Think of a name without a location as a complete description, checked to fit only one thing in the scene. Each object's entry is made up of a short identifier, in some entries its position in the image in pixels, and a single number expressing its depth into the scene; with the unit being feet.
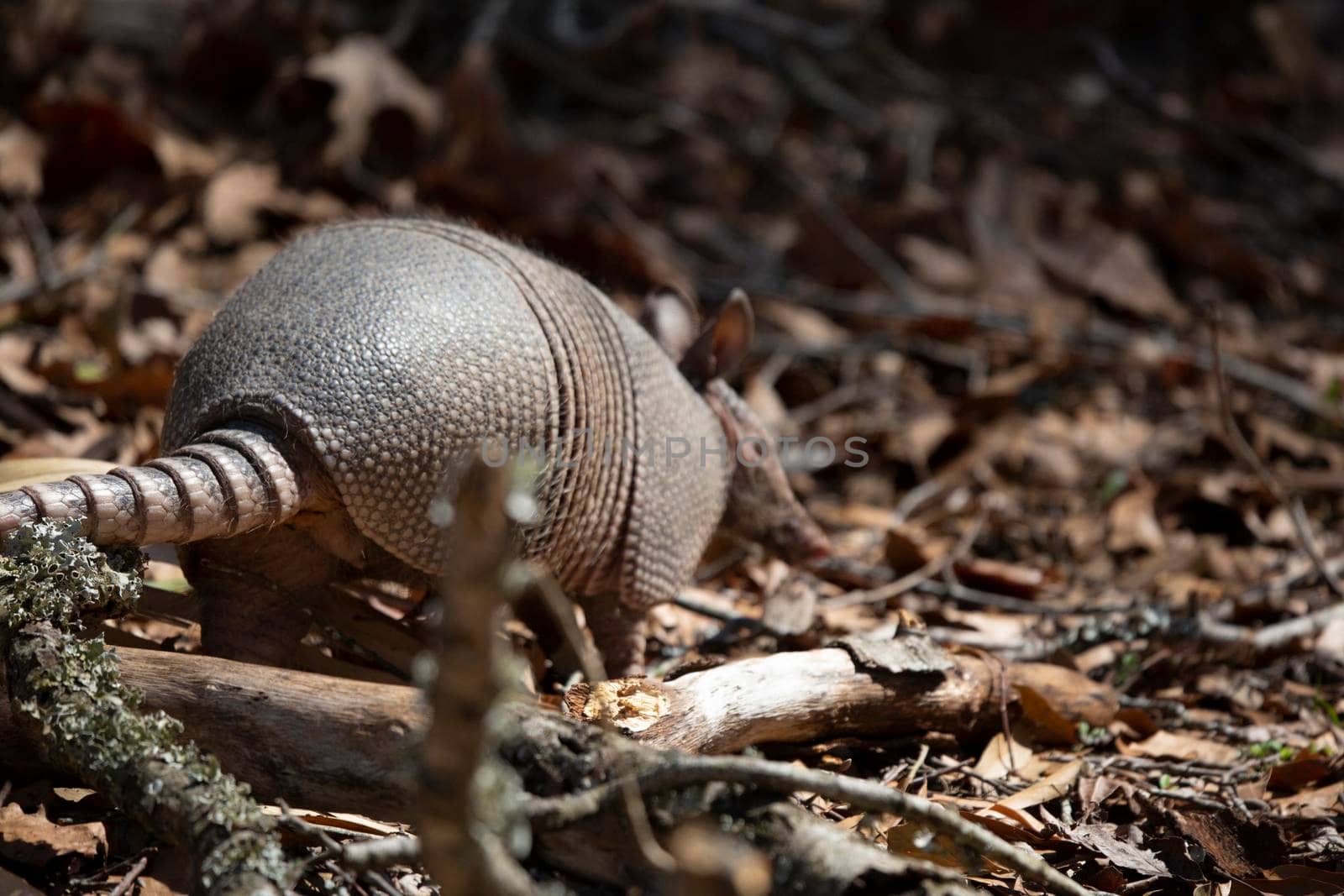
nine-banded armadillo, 19.67
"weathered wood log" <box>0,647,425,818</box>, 16.42
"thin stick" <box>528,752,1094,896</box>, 13.91
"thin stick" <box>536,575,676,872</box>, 11.00
